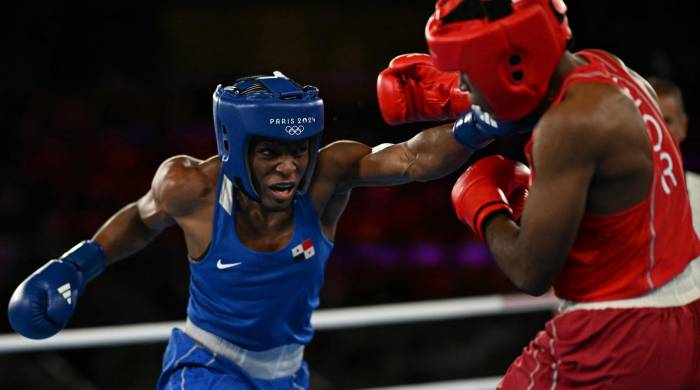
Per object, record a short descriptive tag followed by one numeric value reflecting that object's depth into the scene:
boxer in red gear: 3.25
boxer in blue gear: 4.59
